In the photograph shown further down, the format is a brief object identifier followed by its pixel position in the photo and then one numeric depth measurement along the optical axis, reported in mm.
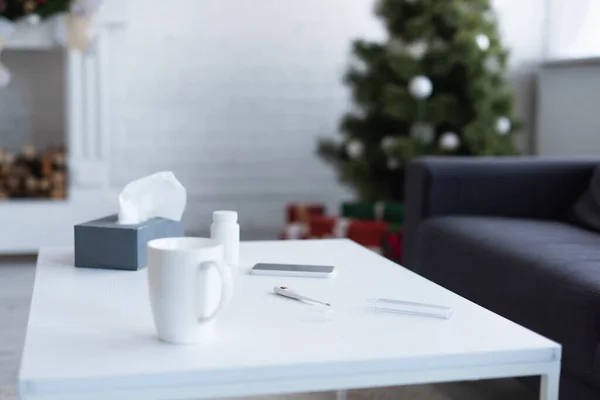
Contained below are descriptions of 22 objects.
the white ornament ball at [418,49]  3258
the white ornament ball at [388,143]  3234
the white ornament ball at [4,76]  3266
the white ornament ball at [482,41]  3166
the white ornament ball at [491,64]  3252
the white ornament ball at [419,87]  3141
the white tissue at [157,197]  1540
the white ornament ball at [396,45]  3369
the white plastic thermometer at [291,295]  1211
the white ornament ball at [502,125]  3262
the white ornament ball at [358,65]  3540
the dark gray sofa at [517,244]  1513
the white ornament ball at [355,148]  3398
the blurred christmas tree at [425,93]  3213
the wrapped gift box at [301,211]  3643
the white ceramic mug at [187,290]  982
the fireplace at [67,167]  3312
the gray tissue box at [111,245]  1410
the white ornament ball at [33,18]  3203
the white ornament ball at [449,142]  3205
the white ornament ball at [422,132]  3264
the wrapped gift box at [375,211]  3260
